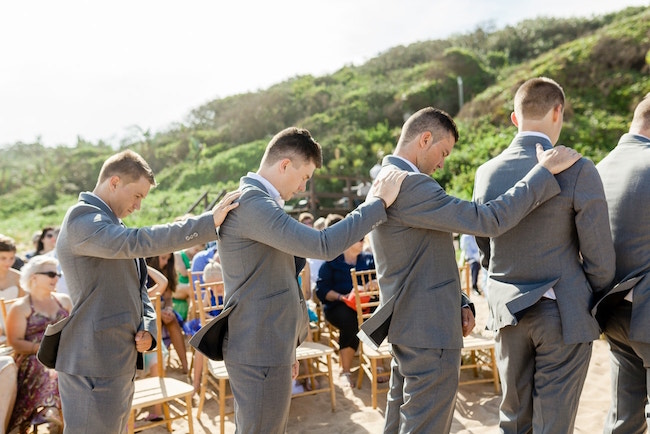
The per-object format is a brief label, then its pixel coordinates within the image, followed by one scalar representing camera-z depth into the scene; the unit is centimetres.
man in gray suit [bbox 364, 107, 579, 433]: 229
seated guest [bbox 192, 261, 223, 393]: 511
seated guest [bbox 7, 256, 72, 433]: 389
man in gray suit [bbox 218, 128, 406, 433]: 221
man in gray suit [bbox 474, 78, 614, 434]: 232
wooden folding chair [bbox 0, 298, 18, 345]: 402
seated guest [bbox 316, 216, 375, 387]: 560
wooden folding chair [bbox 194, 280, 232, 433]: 420
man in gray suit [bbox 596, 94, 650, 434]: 249
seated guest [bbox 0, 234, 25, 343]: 499
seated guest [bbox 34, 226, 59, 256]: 732
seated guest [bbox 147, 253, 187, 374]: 570
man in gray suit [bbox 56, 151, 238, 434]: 227
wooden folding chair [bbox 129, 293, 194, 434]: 379
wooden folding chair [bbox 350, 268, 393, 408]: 464
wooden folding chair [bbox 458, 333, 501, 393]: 473
